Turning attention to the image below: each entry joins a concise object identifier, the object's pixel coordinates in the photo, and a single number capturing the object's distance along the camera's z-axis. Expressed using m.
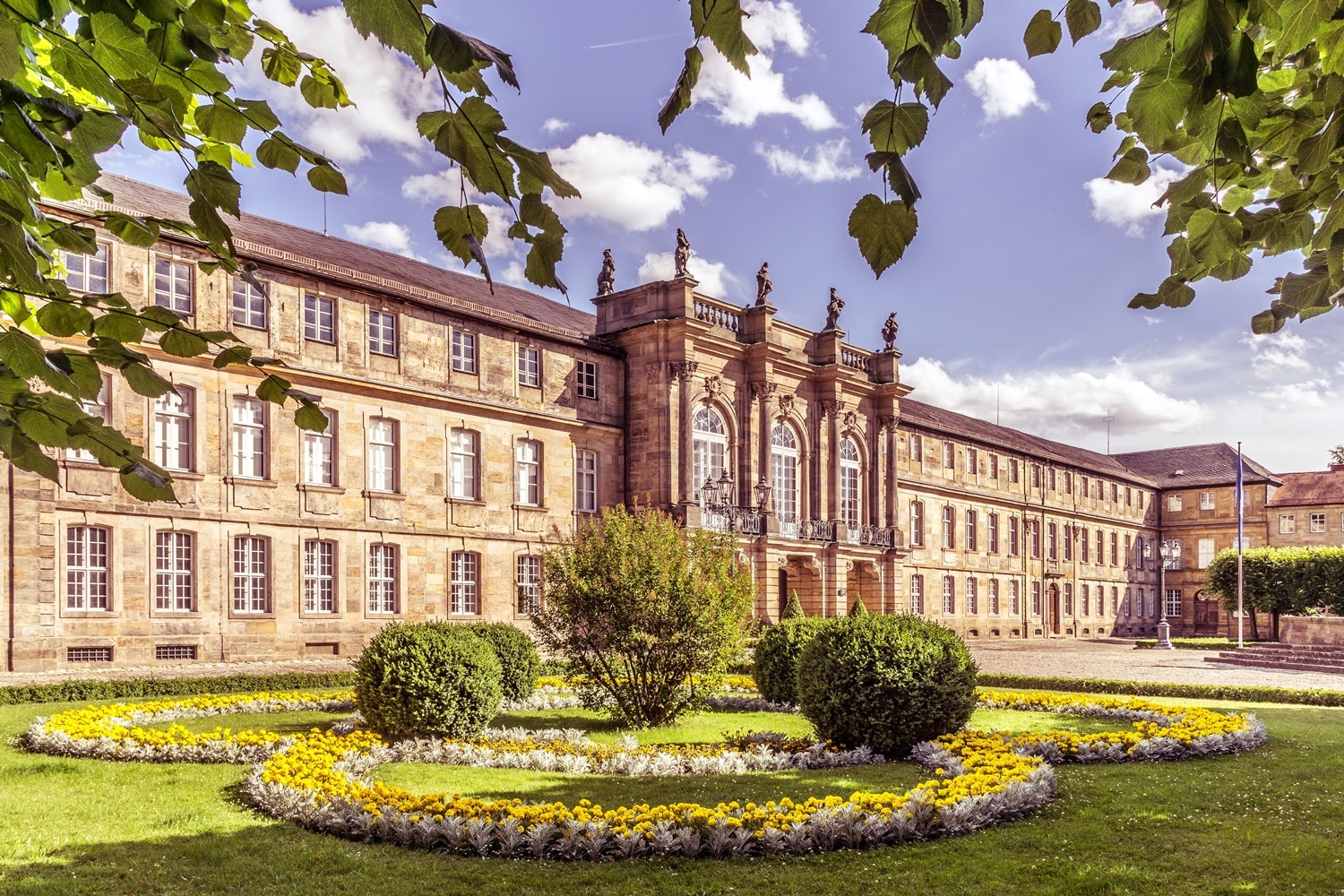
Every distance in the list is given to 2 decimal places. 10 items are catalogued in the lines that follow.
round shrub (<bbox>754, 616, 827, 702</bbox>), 17.34
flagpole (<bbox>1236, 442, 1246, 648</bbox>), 44.47
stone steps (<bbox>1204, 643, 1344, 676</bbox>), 31.38
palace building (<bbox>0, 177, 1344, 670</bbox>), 22.39
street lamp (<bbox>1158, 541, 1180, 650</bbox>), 70.44
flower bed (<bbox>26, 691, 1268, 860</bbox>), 8.20
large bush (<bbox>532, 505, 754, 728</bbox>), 15.26
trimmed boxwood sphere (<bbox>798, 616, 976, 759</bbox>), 12.43
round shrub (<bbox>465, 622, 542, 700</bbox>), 16.56
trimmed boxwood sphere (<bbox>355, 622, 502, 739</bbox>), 13.12
